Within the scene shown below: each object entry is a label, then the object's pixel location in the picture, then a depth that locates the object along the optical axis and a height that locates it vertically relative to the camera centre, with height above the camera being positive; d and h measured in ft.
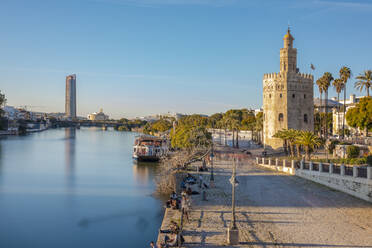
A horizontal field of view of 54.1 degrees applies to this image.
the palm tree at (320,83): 192.88 +23.08
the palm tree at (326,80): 190.60 +24.54
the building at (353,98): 394.73 +31.14
